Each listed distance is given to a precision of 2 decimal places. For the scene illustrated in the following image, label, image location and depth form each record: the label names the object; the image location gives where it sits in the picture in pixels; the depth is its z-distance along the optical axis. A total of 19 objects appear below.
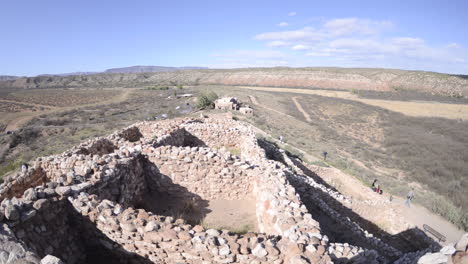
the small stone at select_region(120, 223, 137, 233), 3.71
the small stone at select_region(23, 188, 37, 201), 3.82
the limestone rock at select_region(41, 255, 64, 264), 2.65
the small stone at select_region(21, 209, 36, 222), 3.48
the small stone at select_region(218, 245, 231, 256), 3.34
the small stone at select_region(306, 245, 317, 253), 3.39
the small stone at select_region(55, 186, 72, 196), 4.23
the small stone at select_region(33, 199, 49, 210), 3.71
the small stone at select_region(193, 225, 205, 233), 3.64
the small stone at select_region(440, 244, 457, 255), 3.41
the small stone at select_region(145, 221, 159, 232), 3.65
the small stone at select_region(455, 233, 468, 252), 3.34
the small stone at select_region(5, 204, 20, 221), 3.32
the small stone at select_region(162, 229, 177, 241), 3.56
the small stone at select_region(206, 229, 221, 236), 3.61
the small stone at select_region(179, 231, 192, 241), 3.51
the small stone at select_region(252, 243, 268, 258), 3.30
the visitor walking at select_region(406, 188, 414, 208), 11.81
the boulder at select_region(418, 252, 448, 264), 3.44
